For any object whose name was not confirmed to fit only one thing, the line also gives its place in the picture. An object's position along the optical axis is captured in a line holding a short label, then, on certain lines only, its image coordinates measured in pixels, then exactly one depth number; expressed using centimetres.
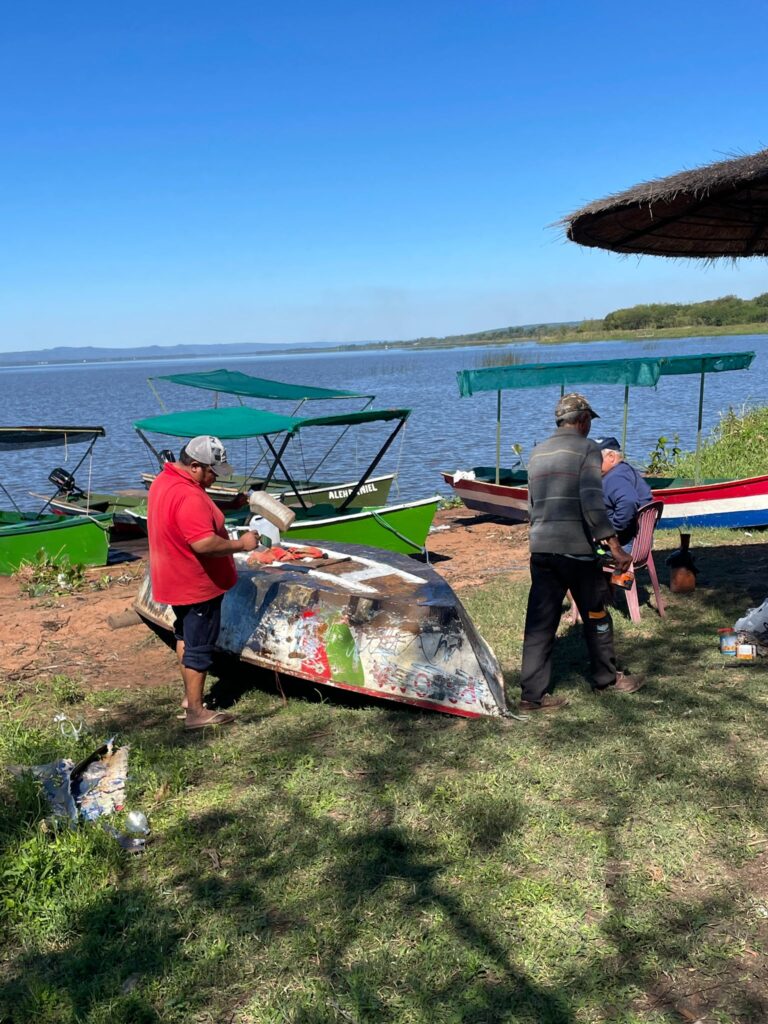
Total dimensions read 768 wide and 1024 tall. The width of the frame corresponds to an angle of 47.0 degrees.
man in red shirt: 512
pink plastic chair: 729
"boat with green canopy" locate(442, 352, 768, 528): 1145
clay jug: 804
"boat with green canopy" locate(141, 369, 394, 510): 1443
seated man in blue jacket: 732
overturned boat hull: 539
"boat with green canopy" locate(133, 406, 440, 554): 1112
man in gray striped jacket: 517
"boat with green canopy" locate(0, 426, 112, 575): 1230
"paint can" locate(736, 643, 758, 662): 609
